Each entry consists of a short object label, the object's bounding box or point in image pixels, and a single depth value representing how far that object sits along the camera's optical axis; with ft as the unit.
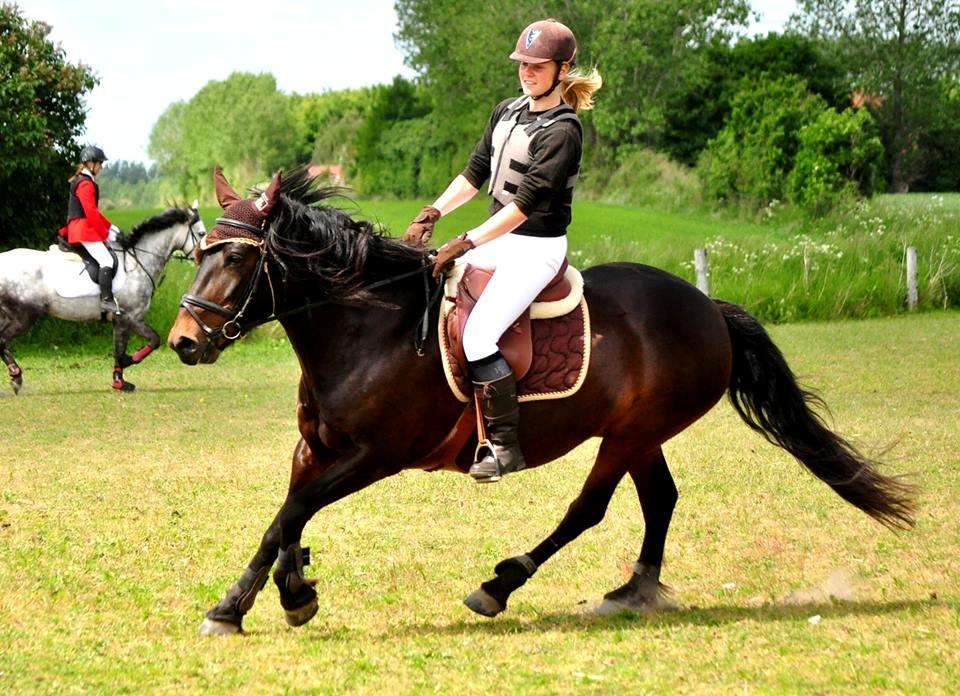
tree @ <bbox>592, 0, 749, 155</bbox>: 238.48
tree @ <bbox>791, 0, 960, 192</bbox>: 235.61
